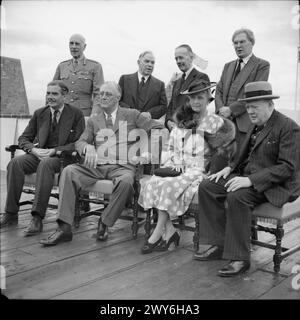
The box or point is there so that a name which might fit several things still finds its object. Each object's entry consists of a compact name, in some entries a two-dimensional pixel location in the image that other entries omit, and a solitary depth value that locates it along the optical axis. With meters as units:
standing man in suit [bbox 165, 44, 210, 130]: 4.25
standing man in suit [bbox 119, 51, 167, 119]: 4.55
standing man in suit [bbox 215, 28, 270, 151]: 3.79
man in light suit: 3.65
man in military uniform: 4.96
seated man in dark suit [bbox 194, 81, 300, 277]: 2.94
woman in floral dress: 3.40
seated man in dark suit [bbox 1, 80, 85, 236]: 3.95
